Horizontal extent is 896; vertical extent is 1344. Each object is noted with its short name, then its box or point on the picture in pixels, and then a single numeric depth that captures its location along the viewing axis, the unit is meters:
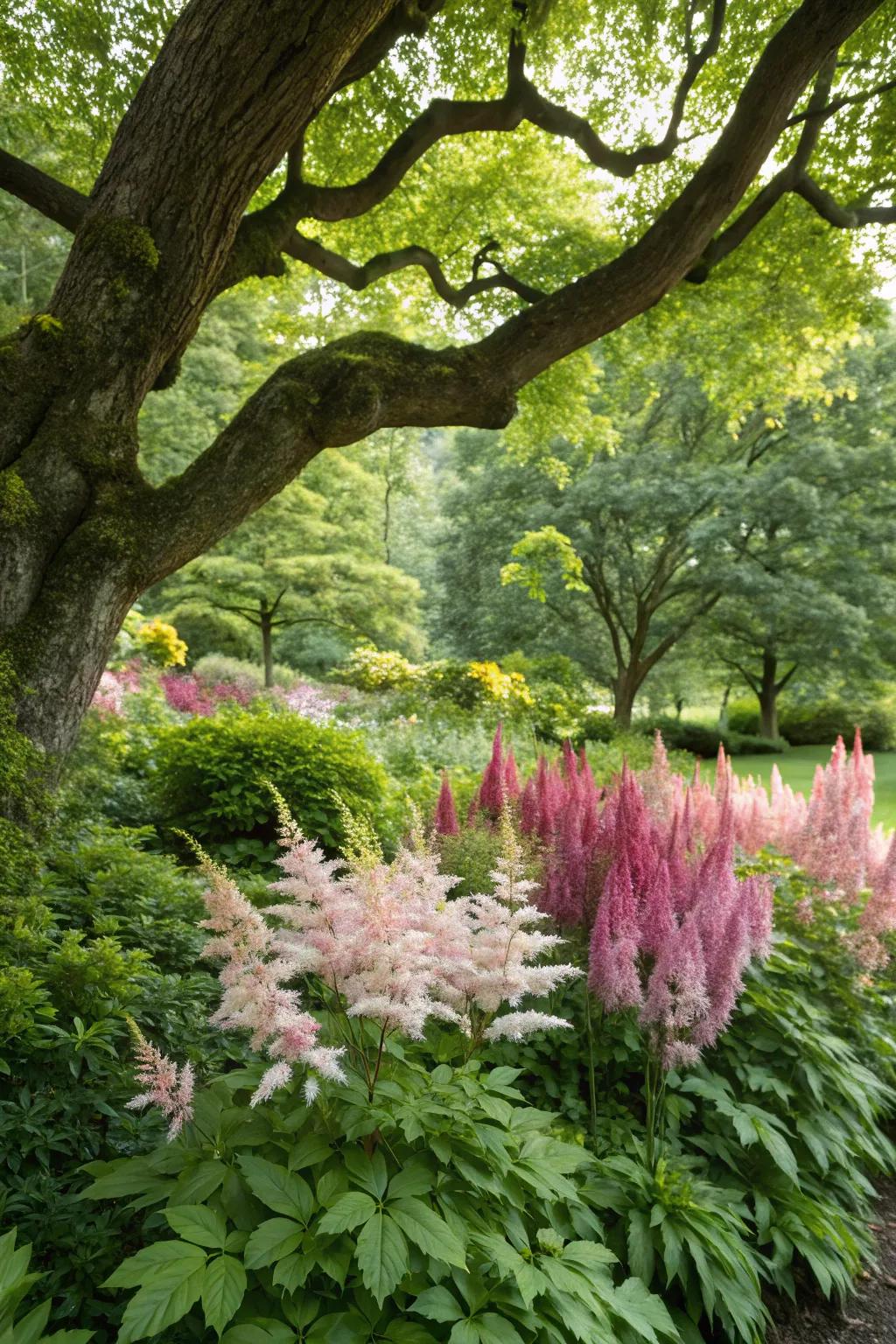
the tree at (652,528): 16.12
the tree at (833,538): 14.73
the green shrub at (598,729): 15.24
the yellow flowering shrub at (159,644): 13.66
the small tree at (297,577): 14.02
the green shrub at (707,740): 19.73
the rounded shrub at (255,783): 5.35
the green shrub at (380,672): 14.49
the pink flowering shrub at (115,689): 7.54
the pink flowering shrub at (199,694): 11.27
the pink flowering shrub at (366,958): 1.64
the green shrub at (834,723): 19.50
